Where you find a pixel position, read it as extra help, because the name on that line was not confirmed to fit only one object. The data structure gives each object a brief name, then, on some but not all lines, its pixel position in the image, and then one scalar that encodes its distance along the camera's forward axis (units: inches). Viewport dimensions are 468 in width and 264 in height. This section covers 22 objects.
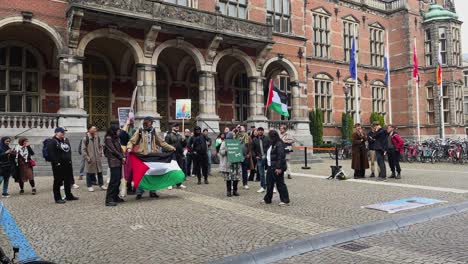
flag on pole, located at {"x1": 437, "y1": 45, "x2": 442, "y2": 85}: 997.8
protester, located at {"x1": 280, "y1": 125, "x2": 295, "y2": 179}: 506.9
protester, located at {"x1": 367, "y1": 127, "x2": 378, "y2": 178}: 508.1
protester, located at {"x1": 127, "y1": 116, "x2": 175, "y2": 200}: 365.4
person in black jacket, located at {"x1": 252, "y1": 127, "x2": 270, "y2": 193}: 408.1
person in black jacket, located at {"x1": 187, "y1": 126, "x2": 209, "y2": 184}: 459.5
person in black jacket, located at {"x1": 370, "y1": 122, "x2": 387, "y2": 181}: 494.3
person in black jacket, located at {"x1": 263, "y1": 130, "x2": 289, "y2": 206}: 323.3
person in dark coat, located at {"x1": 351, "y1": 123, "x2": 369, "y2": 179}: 505.7
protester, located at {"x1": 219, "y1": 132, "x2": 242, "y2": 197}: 371.9
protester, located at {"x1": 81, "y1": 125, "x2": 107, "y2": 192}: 415.2
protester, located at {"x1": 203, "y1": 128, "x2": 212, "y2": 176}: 521.4
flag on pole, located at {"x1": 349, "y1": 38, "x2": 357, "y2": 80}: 801.3
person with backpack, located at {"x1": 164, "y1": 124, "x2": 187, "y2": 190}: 476.1
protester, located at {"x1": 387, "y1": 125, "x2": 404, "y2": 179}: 510.6
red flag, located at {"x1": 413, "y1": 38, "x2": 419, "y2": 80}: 952.9
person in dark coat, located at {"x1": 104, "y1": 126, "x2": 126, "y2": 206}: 332.3
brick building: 604.4
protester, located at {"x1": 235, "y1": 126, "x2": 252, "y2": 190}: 426.9
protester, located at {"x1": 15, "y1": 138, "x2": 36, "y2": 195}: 390.0
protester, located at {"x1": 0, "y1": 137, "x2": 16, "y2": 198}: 374.9
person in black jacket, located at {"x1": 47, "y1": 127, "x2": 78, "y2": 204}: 340.8
